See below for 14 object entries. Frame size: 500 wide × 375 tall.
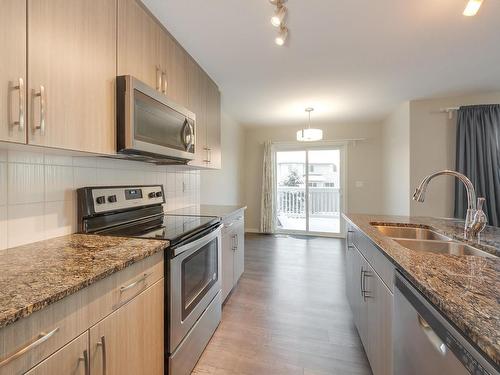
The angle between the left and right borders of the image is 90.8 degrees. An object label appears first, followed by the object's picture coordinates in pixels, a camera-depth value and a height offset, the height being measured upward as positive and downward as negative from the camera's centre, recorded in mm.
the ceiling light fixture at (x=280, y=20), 1525 +1129
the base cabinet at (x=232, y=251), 2205 -623
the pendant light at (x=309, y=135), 3490 +759
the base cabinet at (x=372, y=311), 1159 -708
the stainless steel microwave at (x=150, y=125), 1306 +392
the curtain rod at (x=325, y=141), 4816 +943
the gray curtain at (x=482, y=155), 3145 +421
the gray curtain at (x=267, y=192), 5152 -83
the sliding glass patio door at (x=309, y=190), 5047 -44
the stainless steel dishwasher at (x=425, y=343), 585 -459
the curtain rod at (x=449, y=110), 3277 +1041
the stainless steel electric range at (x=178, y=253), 1284 -393
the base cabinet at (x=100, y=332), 638 -465
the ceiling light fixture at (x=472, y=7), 1227 +916
